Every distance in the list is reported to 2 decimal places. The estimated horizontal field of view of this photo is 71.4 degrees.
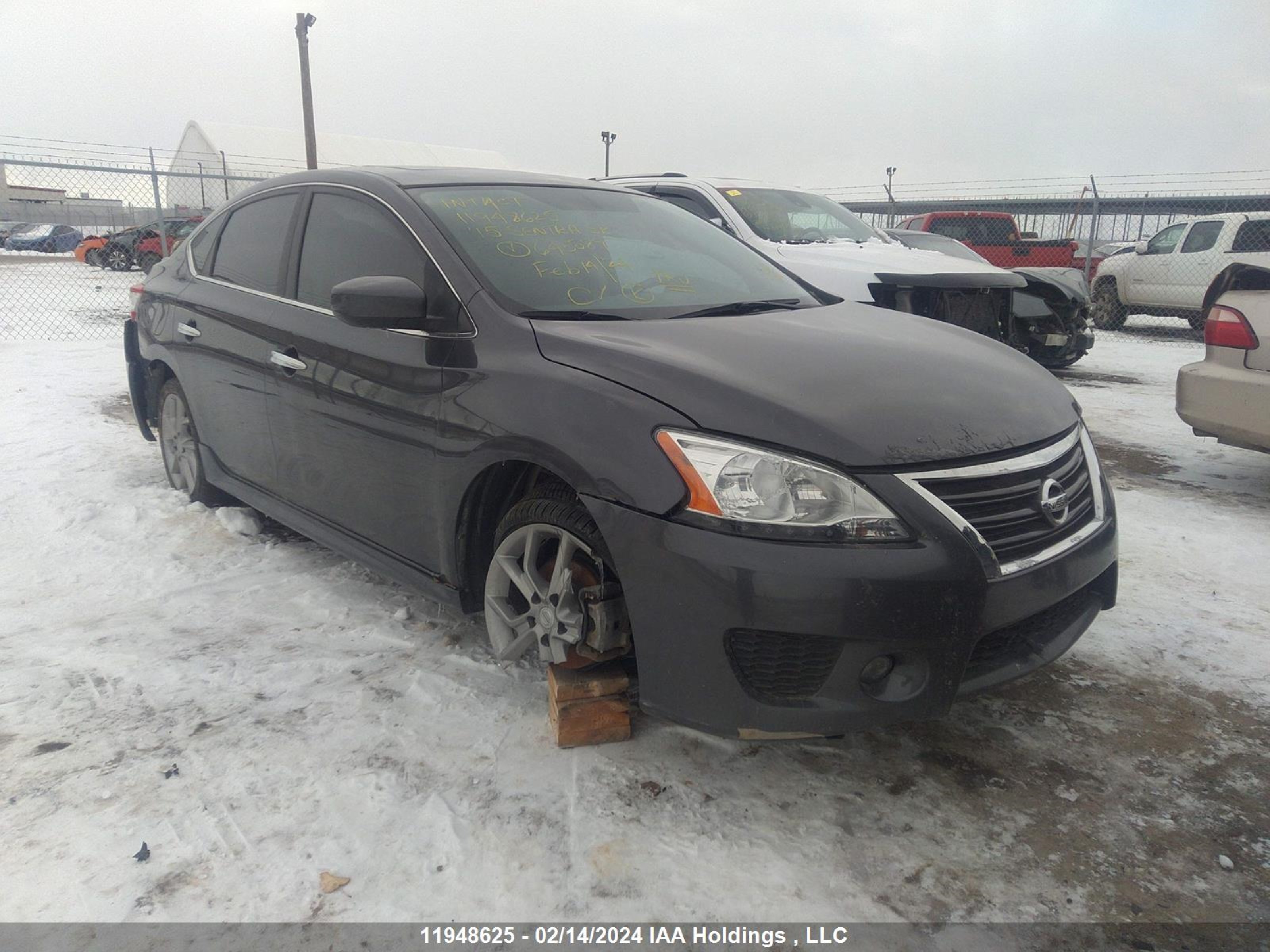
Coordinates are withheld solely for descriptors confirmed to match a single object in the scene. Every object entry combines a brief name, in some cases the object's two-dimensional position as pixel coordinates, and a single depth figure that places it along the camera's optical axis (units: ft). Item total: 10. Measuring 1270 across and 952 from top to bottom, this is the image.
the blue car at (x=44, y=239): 98.89
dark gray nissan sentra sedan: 6.54
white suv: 20.74
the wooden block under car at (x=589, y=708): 7.97
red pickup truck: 50.08
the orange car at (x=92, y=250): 72.49
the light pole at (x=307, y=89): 65.51
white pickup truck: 40.75
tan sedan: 14.46
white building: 115.65
